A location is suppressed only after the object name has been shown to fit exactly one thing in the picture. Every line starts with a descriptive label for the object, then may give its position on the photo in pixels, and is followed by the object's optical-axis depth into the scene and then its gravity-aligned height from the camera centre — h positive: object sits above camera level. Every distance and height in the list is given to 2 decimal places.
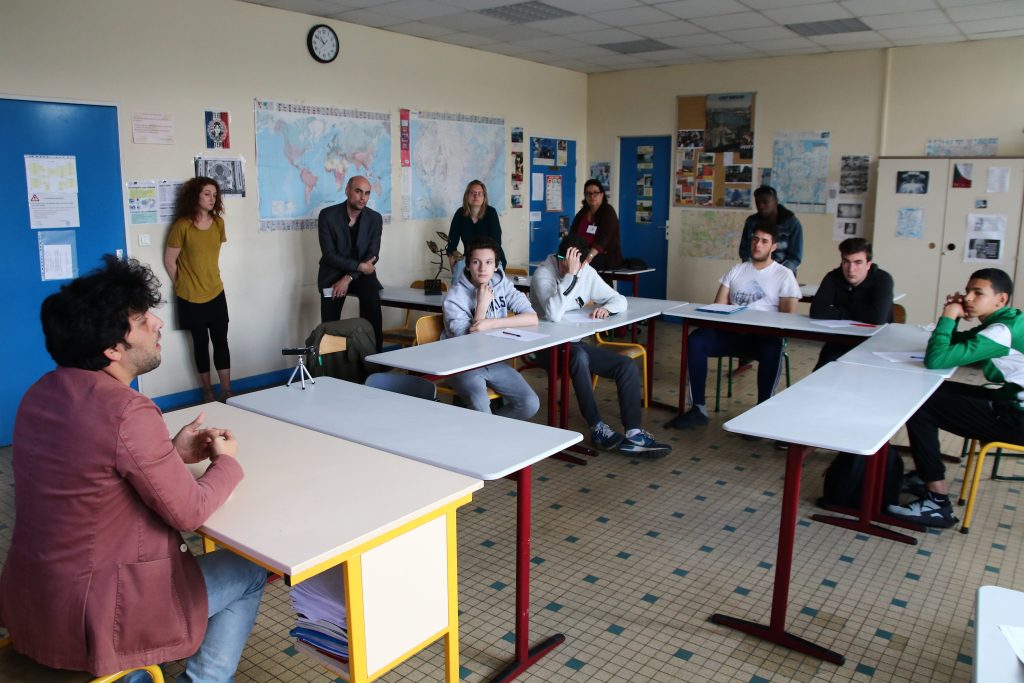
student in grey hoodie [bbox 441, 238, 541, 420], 3.83 -0.53
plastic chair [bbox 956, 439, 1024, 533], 3.28 -1.11
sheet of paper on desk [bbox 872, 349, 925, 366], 3.59 -0.62
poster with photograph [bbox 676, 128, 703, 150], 8.21 +0.83
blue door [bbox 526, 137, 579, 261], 8.38 +0.20
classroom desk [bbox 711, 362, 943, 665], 2.49 -0.67
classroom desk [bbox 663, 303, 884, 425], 4.29 -0.59
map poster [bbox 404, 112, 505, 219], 6.94 +0.53
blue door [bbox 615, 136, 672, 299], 8.60 +0.17
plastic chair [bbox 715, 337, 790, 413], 5.27 -1.13
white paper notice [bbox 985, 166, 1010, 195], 6.41 +0.34
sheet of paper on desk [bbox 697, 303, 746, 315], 4.77 -0.54
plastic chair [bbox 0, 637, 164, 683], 1.62 -0.95
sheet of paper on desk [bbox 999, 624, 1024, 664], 1.32 -0.71
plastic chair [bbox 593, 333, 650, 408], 4.79 -0.80
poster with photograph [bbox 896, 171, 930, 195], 6.78 +0.33
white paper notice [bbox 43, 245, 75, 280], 4.67 -0.29
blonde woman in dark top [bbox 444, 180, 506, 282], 6.28 -0.03
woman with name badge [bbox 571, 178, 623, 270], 6.95 -0.03
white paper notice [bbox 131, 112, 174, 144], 4.96 +0.54
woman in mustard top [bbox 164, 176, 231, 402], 5.10 -0.34
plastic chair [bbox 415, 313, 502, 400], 4.21 -0.60
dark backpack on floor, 3.57 -1.19
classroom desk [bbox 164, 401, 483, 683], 1.71 -0.70
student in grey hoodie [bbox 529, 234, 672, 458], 4.48 -0.82
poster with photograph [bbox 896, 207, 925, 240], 6.82 -0.02
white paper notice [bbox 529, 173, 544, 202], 8.36 +0.32
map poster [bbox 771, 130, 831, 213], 7.54 +0.49
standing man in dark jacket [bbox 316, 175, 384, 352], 5.62 -0.28
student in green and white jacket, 3.25 -0.72
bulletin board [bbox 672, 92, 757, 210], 7.96 +0.59
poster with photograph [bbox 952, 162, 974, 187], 6.56 +0.39
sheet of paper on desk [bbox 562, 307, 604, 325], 4.61 -0.59
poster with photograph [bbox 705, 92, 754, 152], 7.89 +0.97
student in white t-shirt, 4.82 -0.71
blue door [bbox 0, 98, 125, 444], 4.44 +0.03
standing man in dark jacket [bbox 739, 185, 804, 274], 6.44 -0.07
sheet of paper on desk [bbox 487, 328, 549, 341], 4.04 -0.61
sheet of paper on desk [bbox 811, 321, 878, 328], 4.39 -0.58
